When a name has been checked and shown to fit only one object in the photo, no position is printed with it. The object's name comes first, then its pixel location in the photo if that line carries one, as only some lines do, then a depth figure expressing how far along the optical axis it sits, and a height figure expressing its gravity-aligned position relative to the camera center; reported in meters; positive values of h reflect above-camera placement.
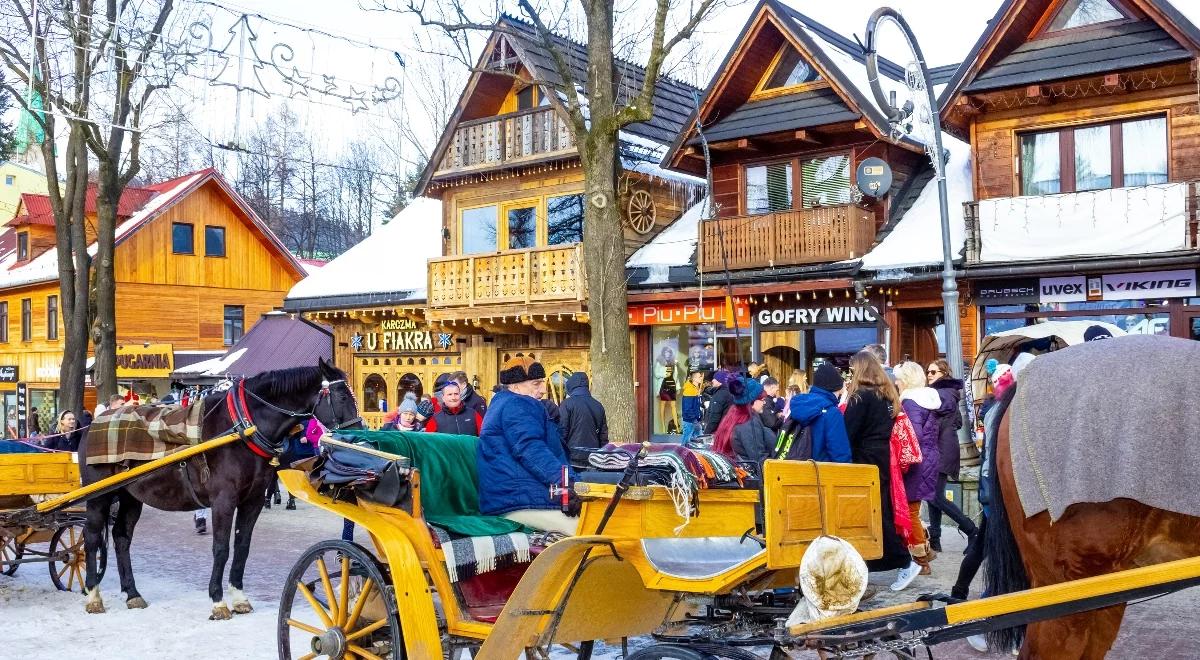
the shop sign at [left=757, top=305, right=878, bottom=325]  18.08 +0.35
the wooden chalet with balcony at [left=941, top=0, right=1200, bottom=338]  15.45 +2.61
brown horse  4.18 -0.88
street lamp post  11.91 +2.24
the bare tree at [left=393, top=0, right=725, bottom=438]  12.55 +2.03
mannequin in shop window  21.28 -0.98
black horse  8.03 -0.74
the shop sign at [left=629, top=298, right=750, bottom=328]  19.75 +0.47
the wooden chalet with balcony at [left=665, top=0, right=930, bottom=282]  18.17 +3.36
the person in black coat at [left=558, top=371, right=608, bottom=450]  10.68 -0.76
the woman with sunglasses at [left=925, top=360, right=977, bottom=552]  10.04 -0.91
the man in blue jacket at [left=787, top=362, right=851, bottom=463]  6.73 -0.55
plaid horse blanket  8.50 -0.66
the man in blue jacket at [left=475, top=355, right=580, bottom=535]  5.70 -0.65
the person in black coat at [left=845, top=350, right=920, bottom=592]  7.46 -0.56
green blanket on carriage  5.82 -0.76
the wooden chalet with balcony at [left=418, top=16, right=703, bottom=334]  21.33 +3.10
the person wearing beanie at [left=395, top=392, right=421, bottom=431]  11.96 -0.78
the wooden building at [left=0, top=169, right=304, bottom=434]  33.16 +2.25
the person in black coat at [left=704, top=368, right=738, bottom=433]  12.29 -0.73
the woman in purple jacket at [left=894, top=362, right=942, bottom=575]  9.02 -0.95
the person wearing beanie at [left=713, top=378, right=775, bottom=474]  10.36 -0.90
